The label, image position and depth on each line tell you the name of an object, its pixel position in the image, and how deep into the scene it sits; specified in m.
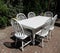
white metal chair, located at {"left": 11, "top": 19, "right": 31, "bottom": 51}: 1.76
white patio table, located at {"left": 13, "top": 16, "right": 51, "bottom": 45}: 1.82
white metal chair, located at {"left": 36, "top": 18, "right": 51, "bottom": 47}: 1.84
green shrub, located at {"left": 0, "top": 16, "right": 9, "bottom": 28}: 2.56
